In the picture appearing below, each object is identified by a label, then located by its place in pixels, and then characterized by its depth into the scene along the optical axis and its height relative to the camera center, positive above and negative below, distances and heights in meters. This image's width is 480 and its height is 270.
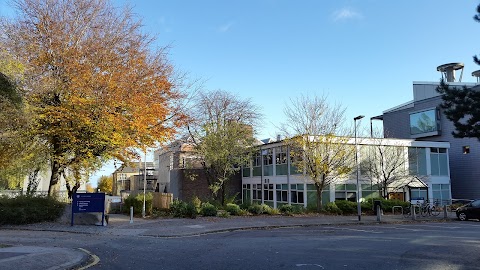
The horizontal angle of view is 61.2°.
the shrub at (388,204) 28.58 -1.71
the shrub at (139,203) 24.72 -1.39
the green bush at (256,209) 25.50 -1.81
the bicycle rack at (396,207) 28.19 -2.01
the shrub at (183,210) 22.99 -1.66
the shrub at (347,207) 27.31 -1.83
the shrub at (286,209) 25.88 -1.87
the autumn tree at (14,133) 12.57 +2.13
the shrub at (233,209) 24.80 -1.76
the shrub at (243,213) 24.89 -1.99
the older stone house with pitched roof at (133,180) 57.69 +0.14
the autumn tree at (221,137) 32.81 +3.59
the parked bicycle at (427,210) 27.44 -2.09
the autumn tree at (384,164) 32.41 +1.22
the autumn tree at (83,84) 19.11 +4.77
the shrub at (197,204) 24.11 -1.40
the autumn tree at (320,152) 26.88 +1.85
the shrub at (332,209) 27.06 -1.94
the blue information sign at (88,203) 19.00 -1.00
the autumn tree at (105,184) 75.62 -0.50
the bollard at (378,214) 23.28 -1.99
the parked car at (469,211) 25.28 -2.02
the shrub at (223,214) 23.67 -1.95
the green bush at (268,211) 25.86 -1.94
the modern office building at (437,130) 39.00 +5.22
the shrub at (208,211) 23.72 -1.77
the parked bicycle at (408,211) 26.58 -2.18
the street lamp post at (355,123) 23.38 +3.47
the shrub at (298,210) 26.16 -1.94
